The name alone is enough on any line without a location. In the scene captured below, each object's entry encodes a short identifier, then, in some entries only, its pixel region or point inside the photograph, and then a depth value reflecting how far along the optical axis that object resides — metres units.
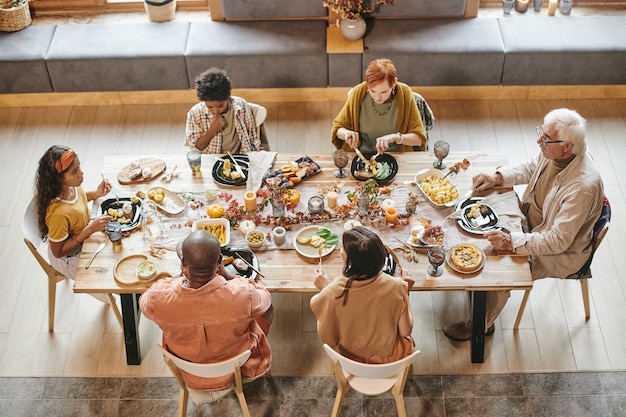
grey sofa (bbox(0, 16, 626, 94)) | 5.33
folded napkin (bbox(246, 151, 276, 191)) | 3.80
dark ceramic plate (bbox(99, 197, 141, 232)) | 3.57
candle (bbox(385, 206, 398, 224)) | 3.53
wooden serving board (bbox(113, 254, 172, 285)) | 3.33
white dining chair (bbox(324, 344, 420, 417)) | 2.91
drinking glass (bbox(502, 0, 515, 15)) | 5.74
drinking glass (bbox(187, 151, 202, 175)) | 3.84
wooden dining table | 3.31
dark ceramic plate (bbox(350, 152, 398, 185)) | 3.79
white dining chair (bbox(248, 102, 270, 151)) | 4.26
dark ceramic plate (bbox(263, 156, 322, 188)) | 3.82
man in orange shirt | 2.92
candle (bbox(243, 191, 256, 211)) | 3.63
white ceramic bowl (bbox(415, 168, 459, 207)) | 3.63
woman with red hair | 4.01
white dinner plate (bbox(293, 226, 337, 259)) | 3.40
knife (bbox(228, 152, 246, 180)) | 3.83
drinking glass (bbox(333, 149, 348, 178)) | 3.78
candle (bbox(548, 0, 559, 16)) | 5.64
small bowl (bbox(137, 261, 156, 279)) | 3.33
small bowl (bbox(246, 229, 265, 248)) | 3.45
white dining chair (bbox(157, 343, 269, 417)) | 2.94
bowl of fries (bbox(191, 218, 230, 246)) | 3.52
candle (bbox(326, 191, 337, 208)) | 3.63
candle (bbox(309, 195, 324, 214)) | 3.60
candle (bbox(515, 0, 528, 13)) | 5.76
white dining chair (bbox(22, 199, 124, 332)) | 3.51
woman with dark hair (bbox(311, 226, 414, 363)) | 2.81
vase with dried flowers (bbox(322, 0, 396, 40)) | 5.21
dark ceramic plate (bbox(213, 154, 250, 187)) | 3.81
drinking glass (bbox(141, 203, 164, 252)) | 3.51
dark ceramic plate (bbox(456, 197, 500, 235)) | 3.51
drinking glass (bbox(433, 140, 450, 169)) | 3.78
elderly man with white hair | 3.35
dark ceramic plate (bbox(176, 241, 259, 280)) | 3.34
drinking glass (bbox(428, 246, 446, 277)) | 3.25
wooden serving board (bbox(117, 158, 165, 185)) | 3.85
